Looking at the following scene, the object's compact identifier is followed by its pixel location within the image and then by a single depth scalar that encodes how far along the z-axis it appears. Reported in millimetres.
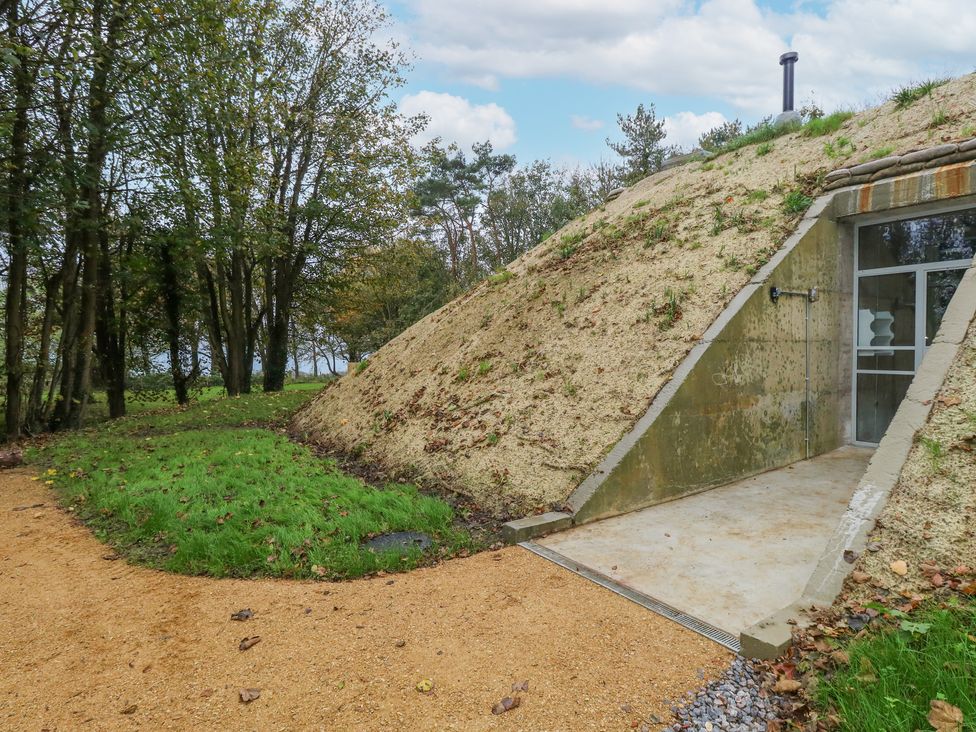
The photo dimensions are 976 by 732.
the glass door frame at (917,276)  6746
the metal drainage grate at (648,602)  3045
